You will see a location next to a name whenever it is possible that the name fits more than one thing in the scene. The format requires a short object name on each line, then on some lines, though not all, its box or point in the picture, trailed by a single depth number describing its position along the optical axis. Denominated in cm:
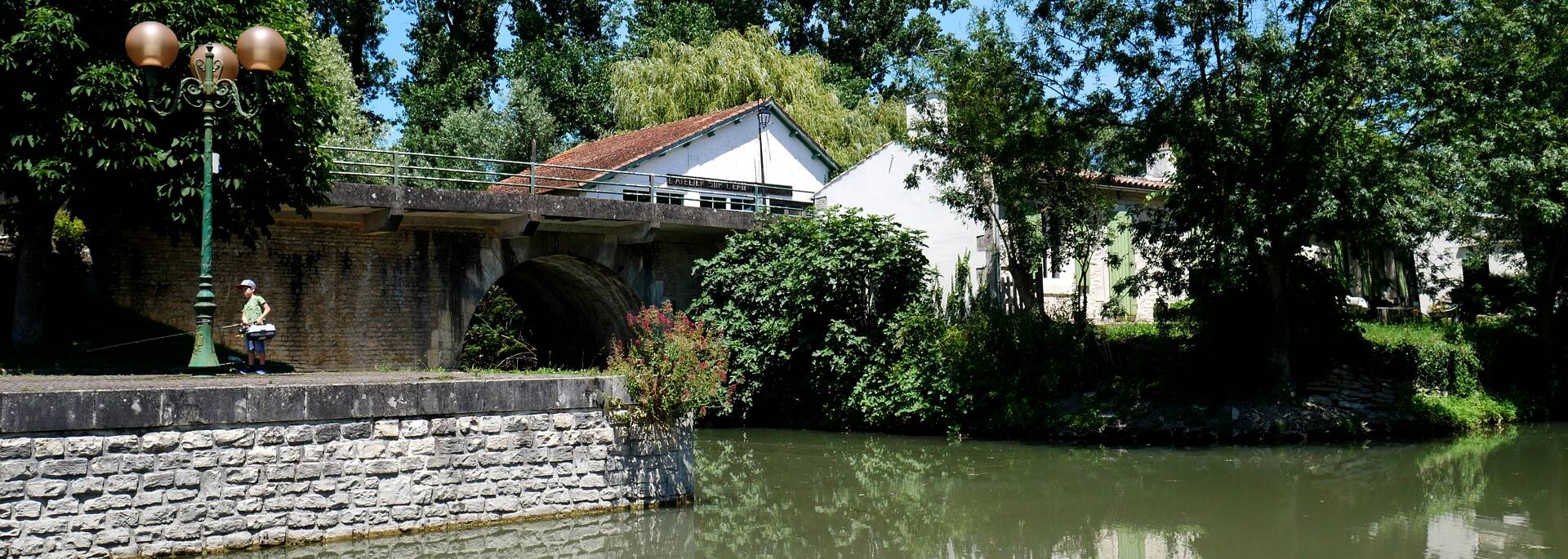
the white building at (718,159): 2441
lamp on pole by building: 2605
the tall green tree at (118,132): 1152
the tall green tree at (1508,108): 1542
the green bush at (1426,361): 1784
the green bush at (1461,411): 1698
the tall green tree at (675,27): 3356
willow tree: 2973
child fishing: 1138
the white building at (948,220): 1923
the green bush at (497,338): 2519
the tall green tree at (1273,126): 1462
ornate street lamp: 925
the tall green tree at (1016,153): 1659
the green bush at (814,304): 1816
